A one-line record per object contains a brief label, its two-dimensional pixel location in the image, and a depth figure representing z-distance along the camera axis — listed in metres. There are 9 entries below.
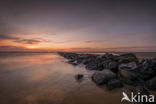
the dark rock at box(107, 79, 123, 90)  3.17
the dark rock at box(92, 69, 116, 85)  3.61
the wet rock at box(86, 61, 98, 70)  6.68
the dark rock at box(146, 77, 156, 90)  3.02
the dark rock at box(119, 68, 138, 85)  3.66
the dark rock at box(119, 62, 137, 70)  4.44
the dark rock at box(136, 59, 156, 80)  3.92
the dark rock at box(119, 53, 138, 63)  6.55
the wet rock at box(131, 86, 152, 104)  2.28
